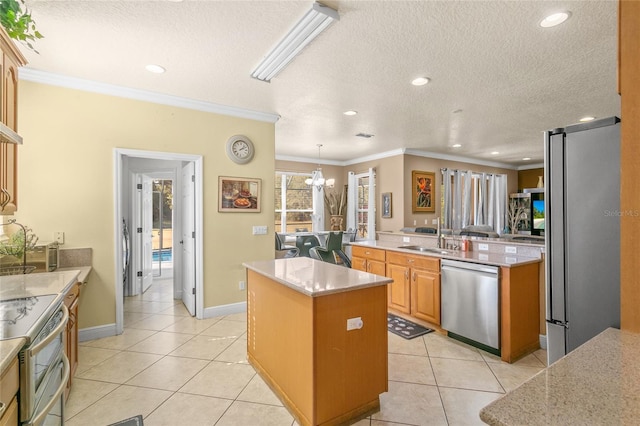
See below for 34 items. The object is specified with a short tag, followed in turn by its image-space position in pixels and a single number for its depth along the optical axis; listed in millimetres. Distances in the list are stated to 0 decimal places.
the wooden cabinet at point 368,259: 4203
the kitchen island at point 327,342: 1824
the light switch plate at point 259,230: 4133
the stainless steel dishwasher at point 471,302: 2887
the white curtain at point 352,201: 7629
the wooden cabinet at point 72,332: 2146
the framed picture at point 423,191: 6605
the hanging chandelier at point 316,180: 6676
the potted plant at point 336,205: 7898
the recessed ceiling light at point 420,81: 3021
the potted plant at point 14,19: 1695
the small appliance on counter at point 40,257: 2680
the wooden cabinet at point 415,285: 3455
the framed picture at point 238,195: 3891
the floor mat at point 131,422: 1956
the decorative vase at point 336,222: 7887
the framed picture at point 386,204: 6789
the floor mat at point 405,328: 3400
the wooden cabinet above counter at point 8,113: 1828
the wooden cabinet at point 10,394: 1030
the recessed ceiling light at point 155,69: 2783
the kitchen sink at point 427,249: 3787
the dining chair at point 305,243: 6285
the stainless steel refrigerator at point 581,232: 1660
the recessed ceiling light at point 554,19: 2008
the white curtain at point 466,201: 7223
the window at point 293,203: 7574
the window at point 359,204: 7531
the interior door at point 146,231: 5000
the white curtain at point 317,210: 7828
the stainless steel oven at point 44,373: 1198
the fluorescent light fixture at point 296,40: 1992
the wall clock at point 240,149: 3922
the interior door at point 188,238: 3878
